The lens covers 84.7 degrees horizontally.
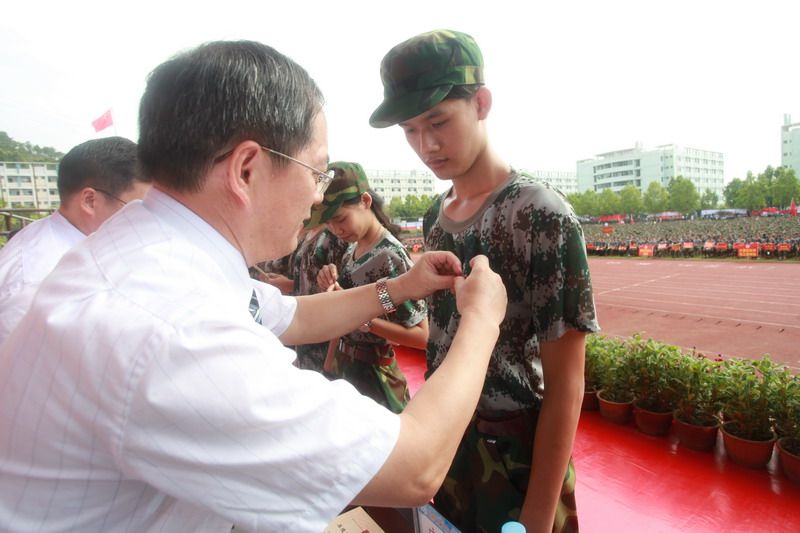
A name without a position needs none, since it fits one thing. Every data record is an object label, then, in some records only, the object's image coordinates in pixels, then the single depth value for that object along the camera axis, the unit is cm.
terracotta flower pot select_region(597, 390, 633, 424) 401
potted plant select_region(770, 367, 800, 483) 300
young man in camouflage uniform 122
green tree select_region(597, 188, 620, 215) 5353
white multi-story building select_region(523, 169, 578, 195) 6872
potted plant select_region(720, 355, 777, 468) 317
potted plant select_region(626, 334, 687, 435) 376
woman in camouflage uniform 233
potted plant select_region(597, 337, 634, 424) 404
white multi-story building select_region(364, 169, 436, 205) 8106
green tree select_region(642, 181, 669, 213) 4878
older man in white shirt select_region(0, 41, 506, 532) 65
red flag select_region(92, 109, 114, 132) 856
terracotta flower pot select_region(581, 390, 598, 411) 426
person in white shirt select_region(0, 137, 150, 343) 248
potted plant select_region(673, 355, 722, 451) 348
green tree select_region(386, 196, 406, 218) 5953
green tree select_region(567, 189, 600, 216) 5436
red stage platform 265
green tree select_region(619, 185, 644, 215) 5158
